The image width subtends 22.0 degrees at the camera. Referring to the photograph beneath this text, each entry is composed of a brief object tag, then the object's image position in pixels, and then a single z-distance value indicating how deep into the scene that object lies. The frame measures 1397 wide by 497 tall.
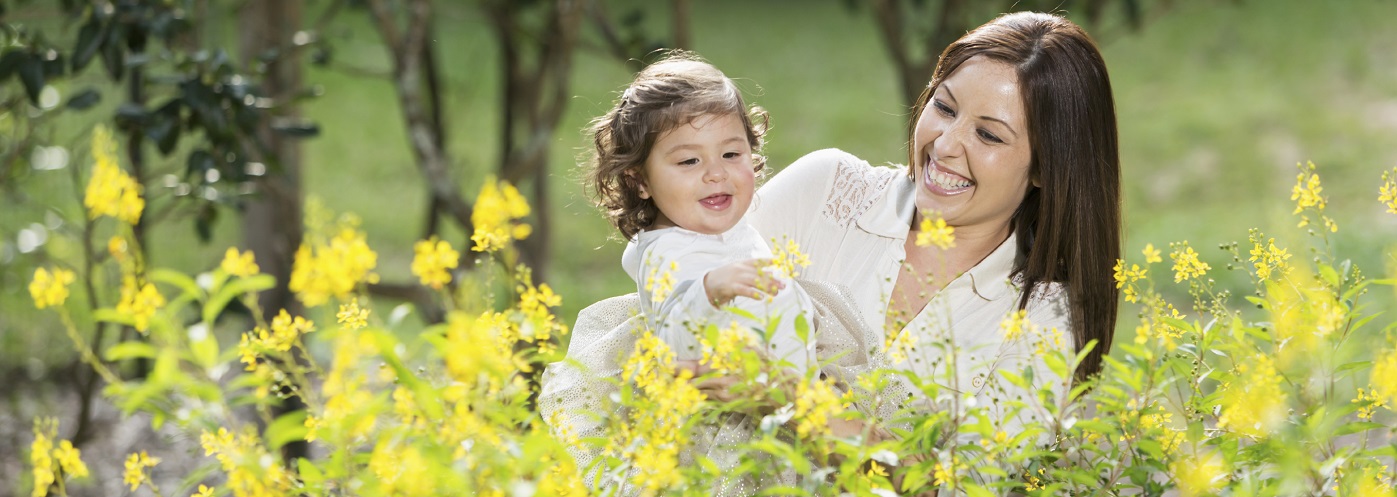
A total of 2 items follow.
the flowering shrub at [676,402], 2.65
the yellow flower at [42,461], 2.75
